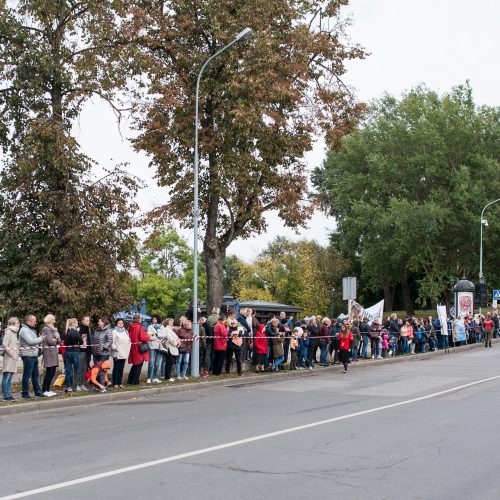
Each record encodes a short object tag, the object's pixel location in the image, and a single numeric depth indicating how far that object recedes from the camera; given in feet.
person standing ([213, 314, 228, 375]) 66.49
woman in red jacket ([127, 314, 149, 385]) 58.85
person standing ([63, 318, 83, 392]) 52.60
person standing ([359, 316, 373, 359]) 92.79
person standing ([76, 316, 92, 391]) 54.54
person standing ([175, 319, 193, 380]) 64.23
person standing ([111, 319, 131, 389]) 56.08
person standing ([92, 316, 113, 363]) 54.80
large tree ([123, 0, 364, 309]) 73.32
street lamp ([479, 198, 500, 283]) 155.35
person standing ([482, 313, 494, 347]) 117.24
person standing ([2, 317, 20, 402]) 47.75
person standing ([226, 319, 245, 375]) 67.51
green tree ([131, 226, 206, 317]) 250.37
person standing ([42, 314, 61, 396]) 50.75
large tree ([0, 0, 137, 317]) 59.26
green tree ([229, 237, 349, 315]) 229.04
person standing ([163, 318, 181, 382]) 61.72
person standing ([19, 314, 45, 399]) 49.06
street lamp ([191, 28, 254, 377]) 64.85
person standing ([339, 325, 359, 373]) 73.31
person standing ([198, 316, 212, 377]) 67.67
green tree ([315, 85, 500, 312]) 172.96
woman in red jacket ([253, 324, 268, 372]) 70.33
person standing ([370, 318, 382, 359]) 93.56
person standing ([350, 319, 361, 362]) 85.07
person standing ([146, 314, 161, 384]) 60.75
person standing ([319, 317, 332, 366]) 79.51
